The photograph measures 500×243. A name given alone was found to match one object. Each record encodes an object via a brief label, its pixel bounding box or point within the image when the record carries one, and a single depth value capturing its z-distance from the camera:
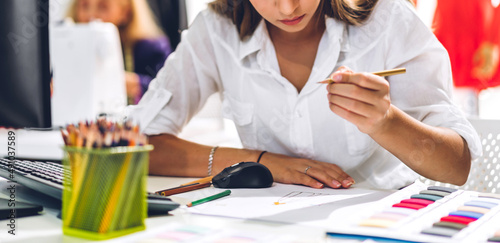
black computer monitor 1.18
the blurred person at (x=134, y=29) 2.84
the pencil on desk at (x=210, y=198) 0.68
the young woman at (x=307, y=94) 0.89
